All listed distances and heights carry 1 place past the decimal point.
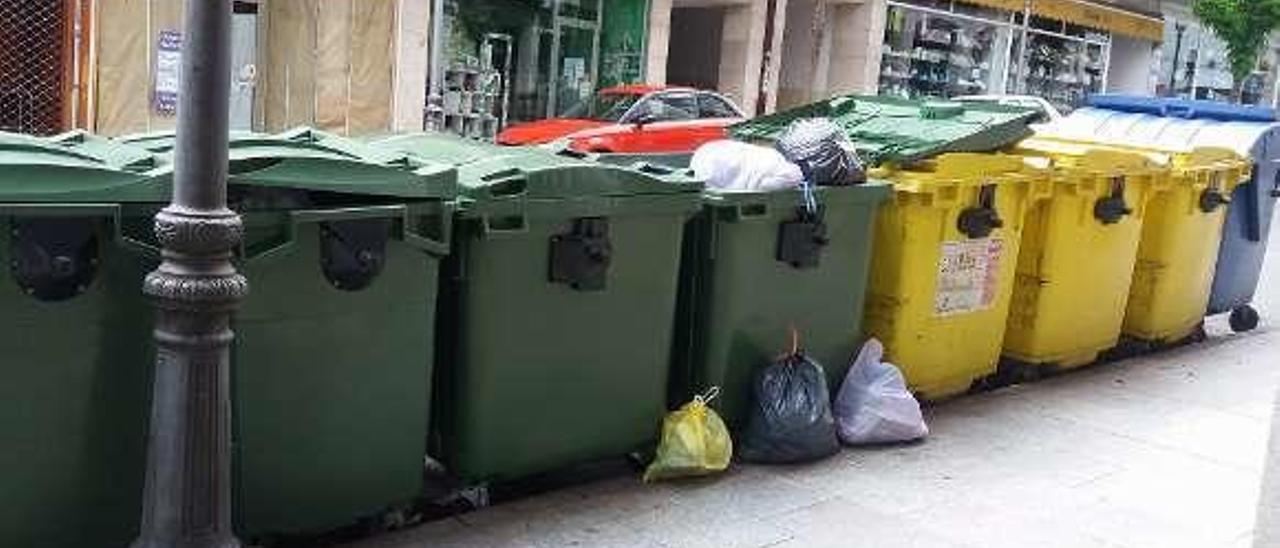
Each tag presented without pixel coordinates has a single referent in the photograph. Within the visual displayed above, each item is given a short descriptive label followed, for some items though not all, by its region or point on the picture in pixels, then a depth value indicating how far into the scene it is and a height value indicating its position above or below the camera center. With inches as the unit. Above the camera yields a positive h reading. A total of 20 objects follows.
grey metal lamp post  126.8 -26.3
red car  569.0 -26.3
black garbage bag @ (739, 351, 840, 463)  212.7 -52.7
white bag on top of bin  214.7 -15.4
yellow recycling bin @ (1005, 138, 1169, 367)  279.6 -31.9
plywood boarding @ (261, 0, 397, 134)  656.4 -13.2
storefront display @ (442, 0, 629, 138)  742.5 -3.2
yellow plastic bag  202.8 -56.1
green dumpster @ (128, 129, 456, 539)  154.5 -34.2
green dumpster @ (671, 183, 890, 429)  209.3 -32.9
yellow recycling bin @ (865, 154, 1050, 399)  242.1 -31.9
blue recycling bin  348.5 -8.5
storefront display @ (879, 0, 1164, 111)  1059.9 +38.3
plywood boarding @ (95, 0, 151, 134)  576.1 -20.5
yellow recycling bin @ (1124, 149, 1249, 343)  315.9 -31.4
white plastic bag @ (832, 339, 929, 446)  227.5 -54.0
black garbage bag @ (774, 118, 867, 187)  225.3 -12.7
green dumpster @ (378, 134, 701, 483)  178.2 -34.5
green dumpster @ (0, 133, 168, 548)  137.2 -34.0
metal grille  554.6 -22.0
